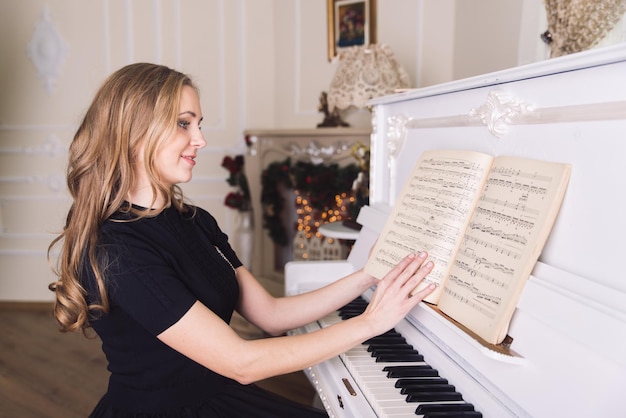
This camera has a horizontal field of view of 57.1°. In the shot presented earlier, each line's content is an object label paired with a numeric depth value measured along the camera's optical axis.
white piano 0.88
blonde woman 1.17
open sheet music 1.02
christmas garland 3.44
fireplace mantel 3.54
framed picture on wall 3.93
